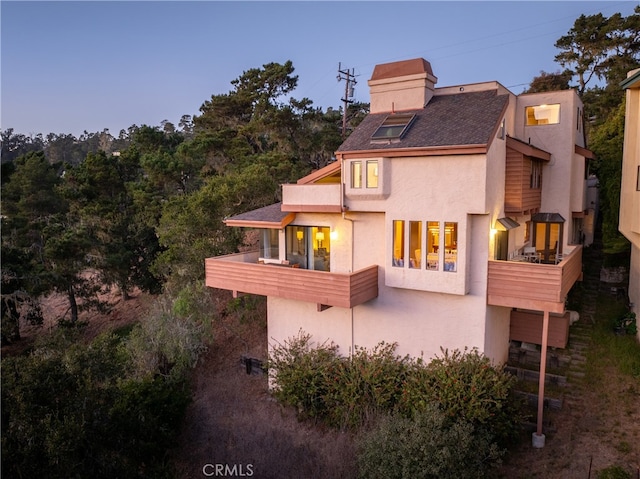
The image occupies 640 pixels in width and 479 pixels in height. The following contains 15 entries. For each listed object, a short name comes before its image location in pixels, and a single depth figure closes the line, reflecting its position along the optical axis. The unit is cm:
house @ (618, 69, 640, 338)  1391
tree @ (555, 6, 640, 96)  3013
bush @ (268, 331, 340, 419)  1495
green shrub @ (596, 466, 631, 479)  1044
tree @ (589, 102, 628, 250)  1950
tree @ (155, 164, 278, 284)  2303
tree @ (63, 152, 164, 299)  2973
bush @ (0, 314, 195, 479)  943
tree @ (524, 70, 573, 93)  3428
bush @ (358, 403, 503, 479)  1026
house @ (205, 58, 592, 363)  1290
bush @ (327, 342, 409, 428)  1370
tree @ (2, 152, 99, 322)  2600
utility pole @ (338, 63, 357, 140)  2948
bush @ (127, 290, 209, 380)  1941
